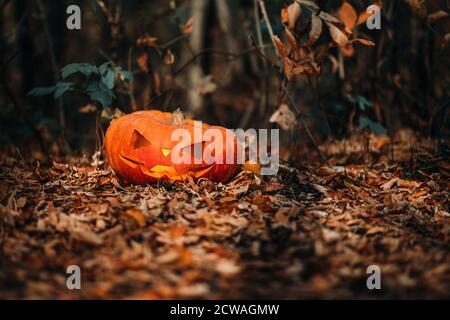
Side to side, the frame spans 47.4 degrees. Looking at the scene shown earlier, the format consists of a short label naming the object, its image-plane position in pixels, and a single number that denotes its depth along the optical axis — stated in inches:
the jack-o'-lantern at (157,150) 144.0
